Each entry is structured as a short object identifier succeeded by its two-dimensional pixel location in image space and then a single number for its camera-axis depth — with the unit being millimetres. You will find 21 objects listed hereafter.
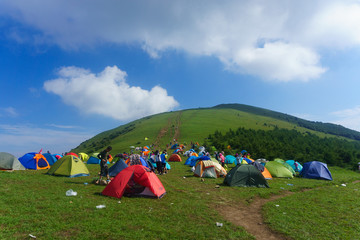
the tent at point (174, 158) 37869
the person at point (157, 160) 20141
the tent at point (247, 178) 15766
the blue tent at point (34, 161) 20062
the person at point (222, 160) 28406
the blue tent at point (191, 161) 29744
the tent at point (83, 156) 39369
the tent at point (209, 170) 19672
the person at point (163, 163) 20328
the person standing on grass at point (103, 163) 13573
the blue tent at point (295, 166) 28719
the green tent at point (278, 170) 21844
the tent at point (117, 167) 17719
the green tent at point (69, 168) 15961
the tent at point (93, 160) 32191
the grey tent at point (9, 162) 17467
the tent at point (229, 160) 36478
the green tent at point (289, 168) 24344
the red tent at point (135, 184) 10492
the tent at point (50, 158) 23628
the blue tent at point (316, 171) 21625
